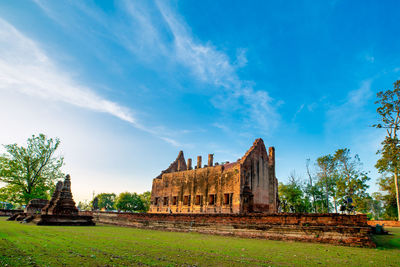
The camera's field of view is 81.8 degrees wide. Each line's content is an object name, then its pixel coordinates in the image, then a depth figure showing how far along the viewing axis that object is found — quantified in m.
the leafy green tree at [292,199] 32.47
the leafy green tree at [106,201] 76.41
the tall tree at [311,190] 34.38
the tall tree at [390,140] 18.73
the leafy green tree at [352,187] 27.58
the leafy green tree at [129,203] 55.83
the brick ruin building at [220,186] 21.67
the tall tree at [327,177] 31.83
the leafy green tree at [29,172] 27.12
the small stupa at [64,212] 14.45
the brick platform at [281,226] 7.92
